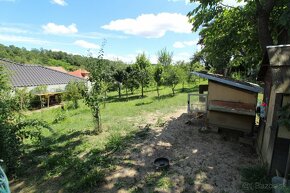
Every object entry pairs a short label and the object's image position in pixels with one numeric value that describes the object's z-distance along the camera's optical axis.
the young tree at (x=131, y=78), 24.41
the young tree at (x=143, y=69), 23.94
